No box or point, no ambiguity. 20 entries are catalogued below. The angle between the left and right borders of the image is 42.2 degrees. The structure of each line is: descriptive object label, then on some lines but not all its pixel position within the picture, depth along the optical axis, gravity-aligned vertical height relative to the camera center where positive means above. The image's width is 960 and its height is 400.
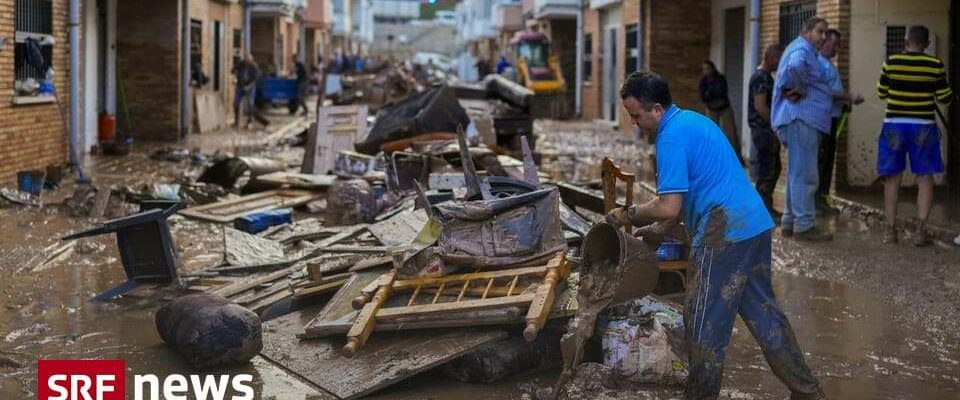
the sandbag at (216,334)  6.15 -1.13
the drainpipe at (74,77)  15.52 +0.37
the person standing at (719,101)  15.39 +0.13
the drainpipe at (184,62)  22.36 +0.81
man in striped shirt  9.91 -0.04
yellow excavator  33.44 +1.07
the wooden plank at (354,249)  8.52 -0.98
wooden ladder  5.96 -0.94
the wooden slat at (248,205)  11.67 -0.95
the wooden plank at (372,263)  7.19 -0.90
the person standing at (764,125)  11.23 -0.12
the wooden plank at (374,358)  5.79 -1.22
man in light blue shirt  10.23 +0.01
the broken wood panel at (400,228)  8.76 -0.86
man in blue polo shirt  5.14 -0.48
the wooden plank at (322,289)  7.13 -1.04
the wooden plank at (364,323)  5.89 -1.05
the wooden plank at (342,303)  6.43 -1.04
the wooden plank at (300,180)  12.98 -0.76
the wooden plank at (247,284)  7.61 -1.10
